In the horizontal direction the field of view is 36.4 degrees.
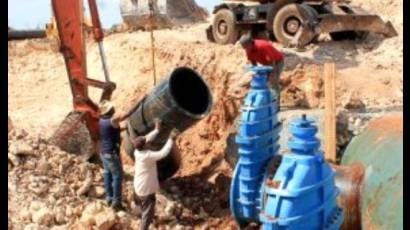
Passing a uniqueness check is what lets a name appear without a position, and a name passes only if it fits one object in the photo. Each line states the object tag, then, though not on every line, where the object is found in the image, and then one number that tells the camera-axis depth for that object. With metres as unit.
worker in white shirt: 6.41
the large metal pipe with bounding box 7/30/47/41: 18.30
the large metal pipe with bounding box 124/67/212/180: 6.76
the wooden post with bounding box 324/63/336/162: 6.76
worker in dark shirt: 6.98
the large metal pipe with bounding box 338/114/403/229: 3.59
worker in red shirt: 7.45
